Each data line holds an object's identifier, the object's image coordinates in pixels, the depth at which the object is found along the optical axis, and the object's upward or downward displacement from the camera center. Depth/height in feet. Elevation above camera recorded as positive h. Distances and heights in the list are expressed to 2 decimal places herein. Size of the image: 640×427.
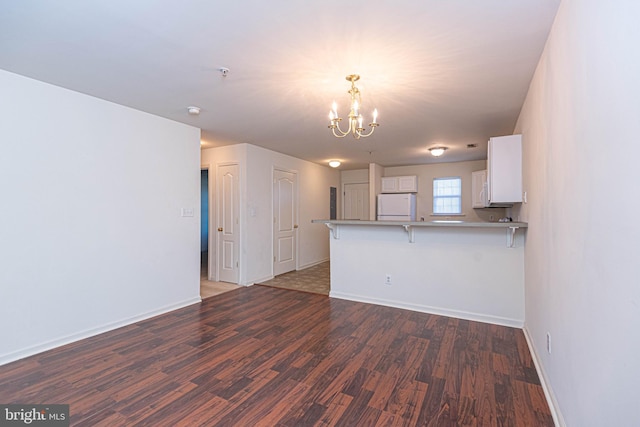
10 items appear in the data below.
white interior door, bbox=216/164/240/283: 16.56 -0.64
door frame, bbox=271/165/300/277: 18.57 +0.05
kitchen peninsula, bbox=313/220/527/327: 10.82 -2.23
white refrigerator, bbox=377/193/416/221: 22.25 +0.30
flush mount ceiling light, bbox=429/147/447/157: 17.12 +3.47
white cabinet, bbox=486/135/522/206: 10.18 +1.44
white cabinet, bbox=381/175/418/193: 22.97 +2.08
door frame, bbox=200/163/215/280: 17.56 -0.43
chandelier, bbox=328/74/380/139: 8.28 +3.18
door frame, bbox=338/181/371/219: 26.53 +1.23
